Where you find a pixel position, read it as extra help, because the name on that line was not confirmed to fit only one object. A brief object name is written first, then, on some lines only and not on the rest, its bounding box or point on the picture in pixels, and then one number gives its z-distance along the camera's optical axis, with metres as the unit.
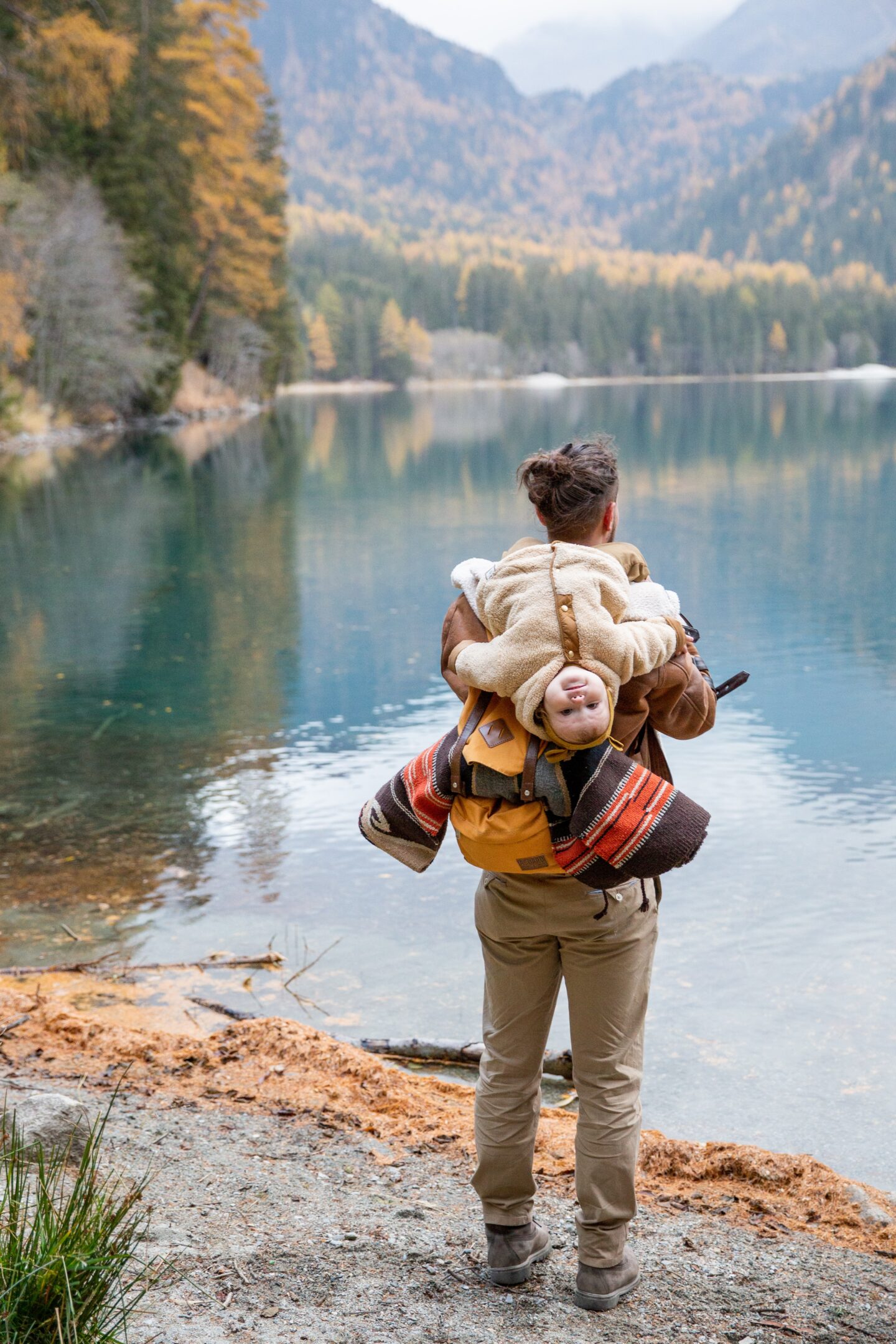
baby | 2.44
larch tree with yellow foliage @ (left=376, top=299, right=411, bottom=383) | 116.56
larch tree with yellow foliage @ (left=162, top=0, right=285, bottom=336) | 46.47
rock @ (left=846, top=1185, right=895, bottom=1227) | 3.18
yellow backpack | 2.51
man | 2.60
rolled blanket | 2.46
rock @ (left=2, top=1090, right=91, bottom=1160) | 2.94
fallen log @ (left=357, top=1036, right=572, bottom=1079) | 4.41
